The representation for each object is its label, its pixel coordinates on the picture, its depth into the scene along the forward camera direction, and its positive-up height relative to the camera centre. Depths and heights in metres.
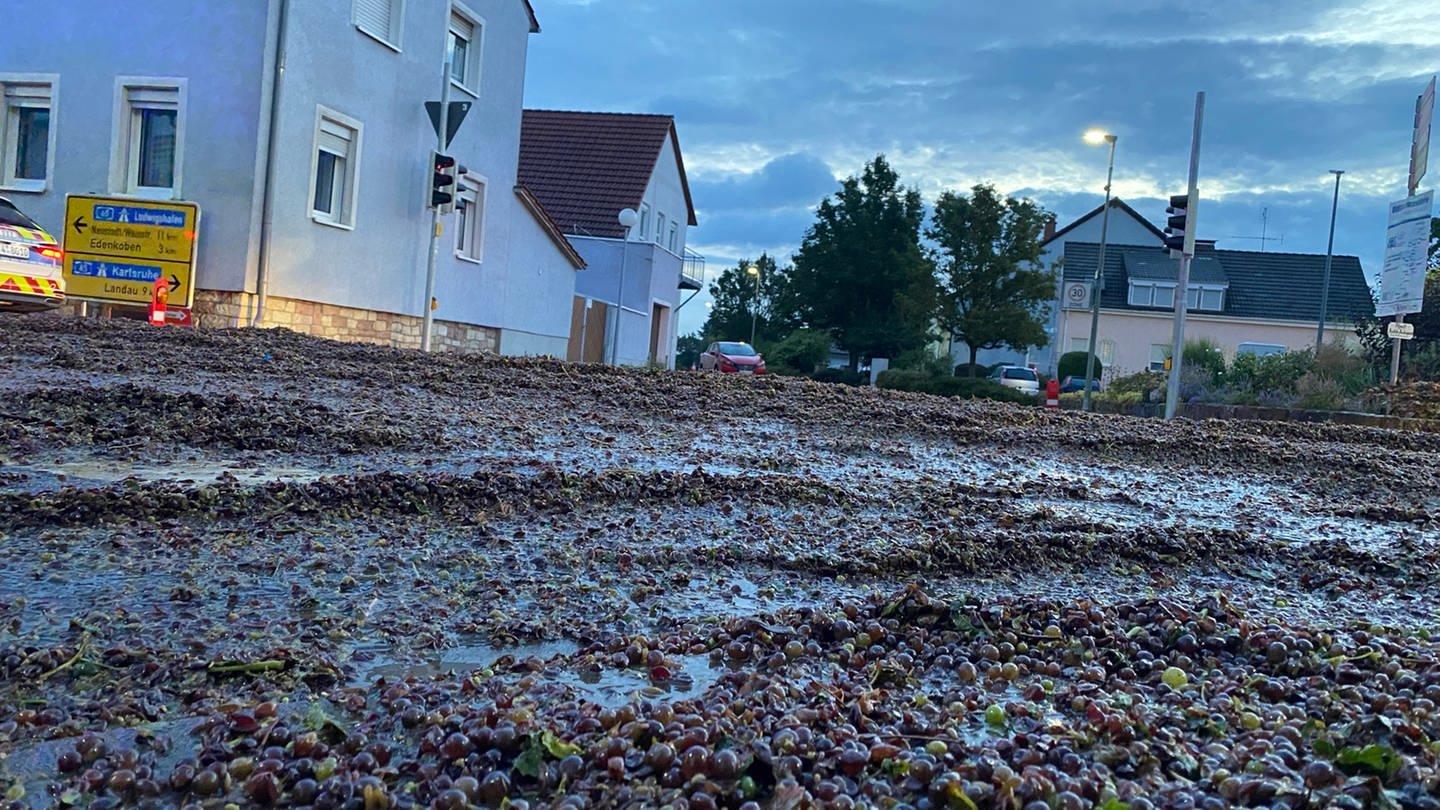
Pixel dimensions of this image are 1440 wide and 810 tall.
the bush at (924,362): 41.95 +0.79
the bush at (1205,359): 23.31 +1.20
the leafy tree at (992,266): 44.34 +5.04
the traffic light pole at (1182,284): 16.92 +2.14
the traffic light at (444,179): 17.02 +2.44
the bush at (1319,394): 16.62 +0.41
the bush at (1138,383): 24.95 +0.46
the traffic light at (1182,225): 17.61 +2.98
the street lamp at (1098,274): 28.77 +3.64
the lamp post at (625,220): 24.98 +3.13
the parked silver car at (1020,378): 38.43 +0.45
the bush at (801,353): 55.56 +0.80
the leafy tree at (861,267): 59.91 +6.15
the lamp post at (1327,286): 48.28 +6.11
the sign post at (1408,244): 14.30 +2.49
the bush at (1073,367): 45.41 +1.22
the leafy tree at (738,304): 85.25 +4.96
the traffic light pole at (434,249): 17.05 +1.37
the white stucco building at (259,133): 14.70 +2.61
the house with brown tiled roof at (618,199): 33.94 +4.87
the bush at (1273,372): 19.91 +0.83
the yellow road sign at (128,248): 13.91 +0.72
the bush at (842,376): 43.70 -0.16
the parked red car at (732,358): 39.22 +0.14
